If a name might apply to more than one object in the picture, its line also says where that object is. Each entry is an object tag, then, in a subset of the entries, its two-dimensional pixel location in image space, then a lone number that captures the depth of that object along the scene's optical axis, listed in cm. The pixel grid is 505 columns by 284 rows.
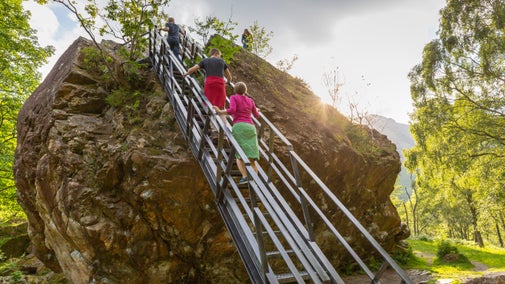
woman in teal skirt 430
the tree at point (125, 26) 728
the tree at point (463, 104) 1417
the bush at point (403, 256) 974
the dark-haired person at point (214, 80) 551
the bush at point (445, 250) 1146
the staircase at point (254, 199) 277
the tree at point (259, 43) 1191
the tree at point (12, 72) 1284
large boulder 538
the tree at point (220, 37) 786
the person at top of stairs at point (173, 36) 851
